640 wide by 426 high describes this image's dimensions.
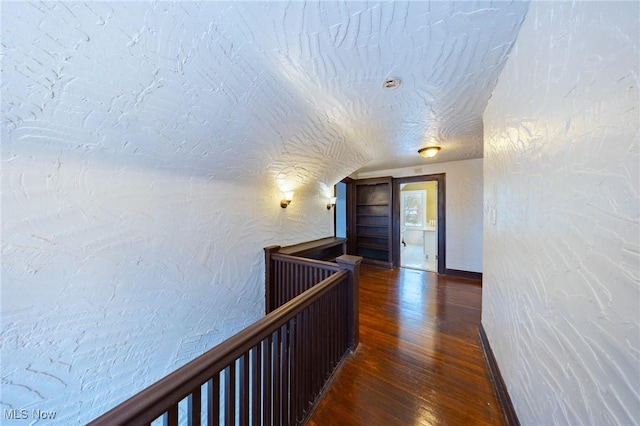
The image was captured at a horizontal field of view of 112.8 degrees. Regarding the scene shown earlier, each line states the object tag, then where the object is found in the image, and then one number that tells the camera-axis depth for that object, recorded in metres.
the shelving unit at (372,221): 4.49
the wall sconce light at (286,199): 2.93
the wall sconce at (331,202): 3.98
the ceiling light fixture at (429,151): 2.86
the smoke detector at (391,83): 1.46
